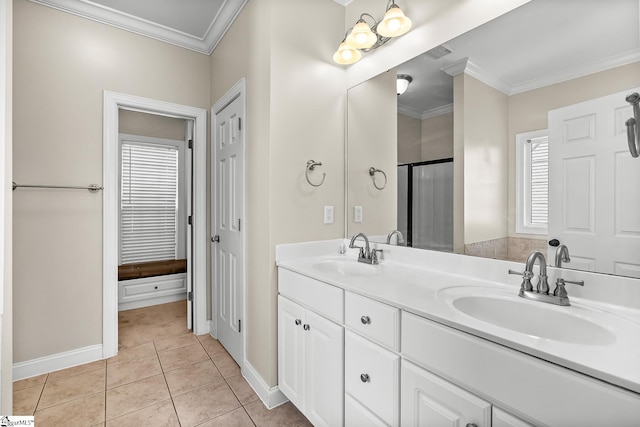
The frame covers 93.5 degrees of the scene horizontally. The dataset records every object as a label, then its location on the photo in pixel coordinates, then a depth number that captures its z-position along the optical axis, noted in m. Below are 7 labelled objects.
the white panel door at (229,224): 2.22
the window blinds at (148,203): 3.78
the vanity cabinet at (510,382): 0.64
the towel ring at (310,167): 1.96
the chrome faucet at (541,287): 1.05
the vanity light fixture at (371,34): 1.61
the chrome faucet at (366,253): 1.82
